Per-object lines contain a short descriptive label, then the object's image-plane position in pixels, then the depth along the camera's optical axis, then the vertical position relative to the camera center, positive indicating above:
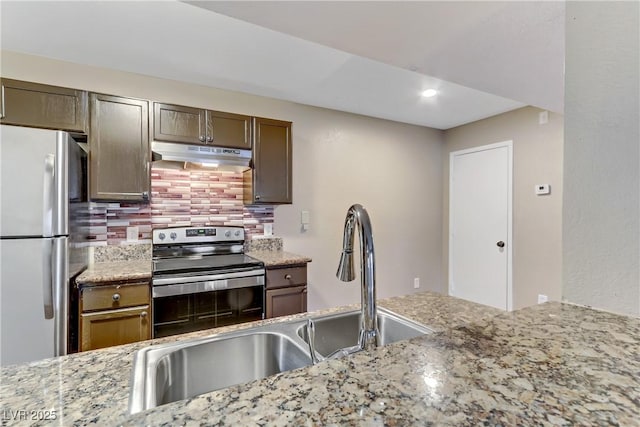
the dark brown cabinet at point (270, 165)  2.67 +0.42
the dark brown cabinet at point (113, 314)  1.86 -0.64
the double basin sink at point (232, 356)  0.83 -0.44
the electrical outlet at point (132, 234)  2.49 -0.18
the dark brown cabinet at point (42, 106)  1.92 +0.69
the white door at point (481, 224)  3.36 -0.14
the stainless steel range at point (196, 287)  2.05 -0.52
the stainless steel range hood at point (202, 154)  2.31 +0.46
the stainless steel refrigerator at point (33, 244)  1.63 -0.17
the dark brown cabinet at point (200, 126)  2.33 +0.69
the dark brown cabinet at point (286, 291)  2.38 -0.63
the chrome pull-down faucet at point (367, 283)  0.82 -0.19
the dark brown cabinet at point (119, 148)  2.14 +0.46
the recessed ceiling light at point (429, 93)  2.82 +1.12
